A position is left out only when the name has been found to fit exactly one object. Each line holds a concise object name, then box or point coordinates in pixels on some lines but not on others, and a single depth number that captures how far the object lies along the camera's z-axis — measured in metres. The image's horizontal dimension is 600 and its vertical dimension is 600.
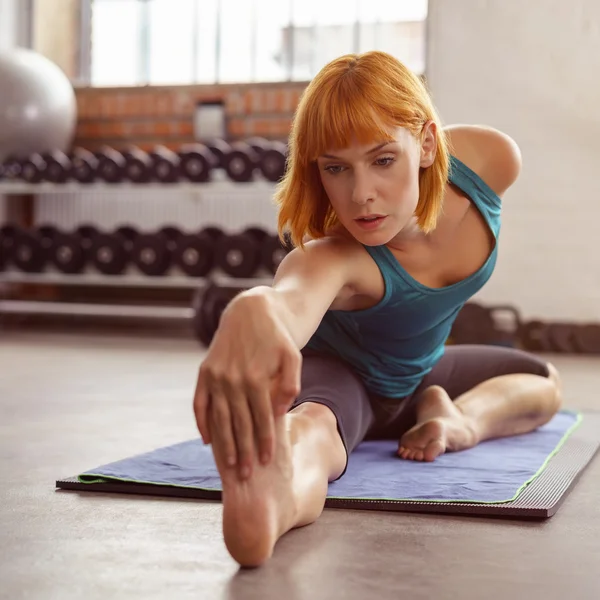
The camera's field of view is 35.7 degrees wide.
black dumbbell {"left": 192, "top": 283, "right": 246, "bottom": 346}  4.17
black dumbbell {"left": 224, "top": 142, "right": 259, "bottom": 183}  4.70
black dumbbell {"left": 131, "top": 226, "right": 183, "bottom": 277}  4.88
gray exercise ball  4.96
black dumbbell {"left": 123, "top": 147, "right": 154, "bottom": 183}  4.92
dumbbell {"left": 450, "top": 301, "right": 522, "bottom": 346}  4.19
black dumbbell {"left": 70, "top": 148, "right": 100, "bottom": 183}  5.04
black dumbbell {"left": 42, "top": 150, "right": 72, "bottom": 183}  5.08
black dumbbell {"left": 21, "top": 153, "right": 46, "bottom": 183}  5.14
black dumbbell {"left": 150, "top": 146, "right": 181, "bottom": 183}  4.86
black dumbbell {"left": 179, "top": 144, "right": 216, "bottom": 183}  4.80
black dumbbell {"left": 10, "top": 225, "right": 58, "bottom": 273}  5.12
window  5.24
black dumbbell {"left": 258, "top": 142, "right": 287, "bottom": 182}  4.64
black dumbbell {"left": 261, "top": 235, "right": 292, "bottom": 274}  4.59
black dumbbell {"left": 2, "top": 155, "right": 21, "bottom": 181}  5.23
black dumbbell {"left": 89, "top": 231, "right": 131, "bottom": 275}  4.98
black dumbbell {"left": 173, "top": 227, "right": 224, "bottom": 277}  4.79
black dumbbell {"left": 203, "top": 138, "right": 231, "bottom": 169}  4.79
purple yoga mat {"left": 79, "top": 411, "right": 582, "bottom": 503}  1.47
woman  1.02
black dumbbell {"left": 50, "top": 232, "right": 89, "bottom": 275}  5.06
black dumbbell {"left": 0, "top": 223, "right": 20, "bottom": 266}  5.15
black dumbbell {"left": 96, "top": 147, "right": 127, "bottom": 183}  4.97
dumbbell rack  4.75
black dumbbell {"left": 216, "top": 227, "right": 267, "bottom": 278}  4.65
